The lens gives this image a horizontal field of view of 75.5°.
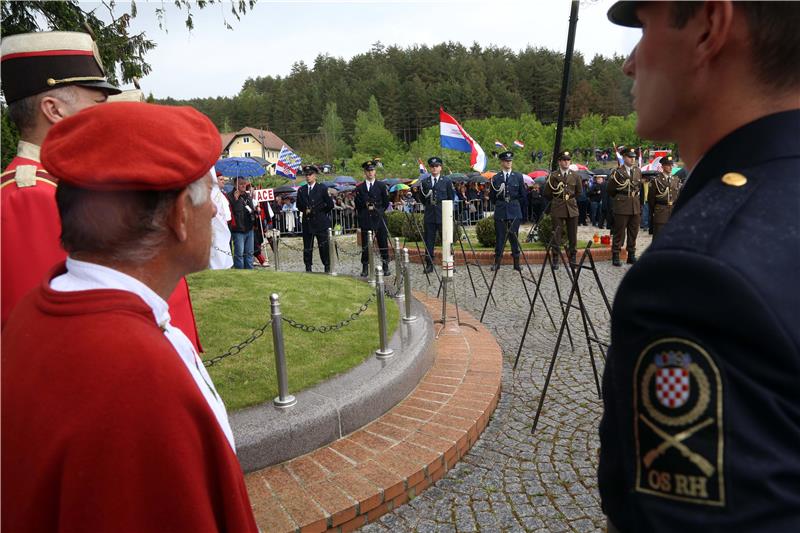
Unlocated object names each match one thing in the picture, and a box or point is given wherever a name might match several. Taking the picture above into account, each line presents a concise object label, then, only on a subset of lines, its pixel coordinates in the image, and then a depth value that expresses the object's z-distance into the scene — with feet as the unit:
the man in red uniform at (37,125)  6.66
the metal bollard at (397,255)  22.43
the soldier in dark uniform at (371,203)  38.73
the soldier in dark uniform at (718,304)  2.63
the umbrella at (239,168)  46.14
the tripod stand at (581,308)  13.85
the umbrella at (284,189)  83.35
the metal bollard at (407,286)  19.47
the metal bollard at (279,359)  12.05
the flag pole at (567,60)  22.49
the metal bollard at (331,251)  33.24
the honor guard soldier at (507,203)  37.83
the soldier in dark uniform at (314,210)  39.50
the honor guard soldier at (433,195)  38.34
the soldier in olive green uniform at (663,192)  38.27
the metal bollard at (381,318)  15.66
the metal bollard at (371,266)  29.32
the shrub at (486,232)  44.37
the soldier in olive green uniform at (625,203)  38.93
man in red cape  3.26
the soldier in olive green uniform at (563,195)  38.32
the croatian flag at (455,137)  34.55
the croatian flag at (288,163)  66.57
